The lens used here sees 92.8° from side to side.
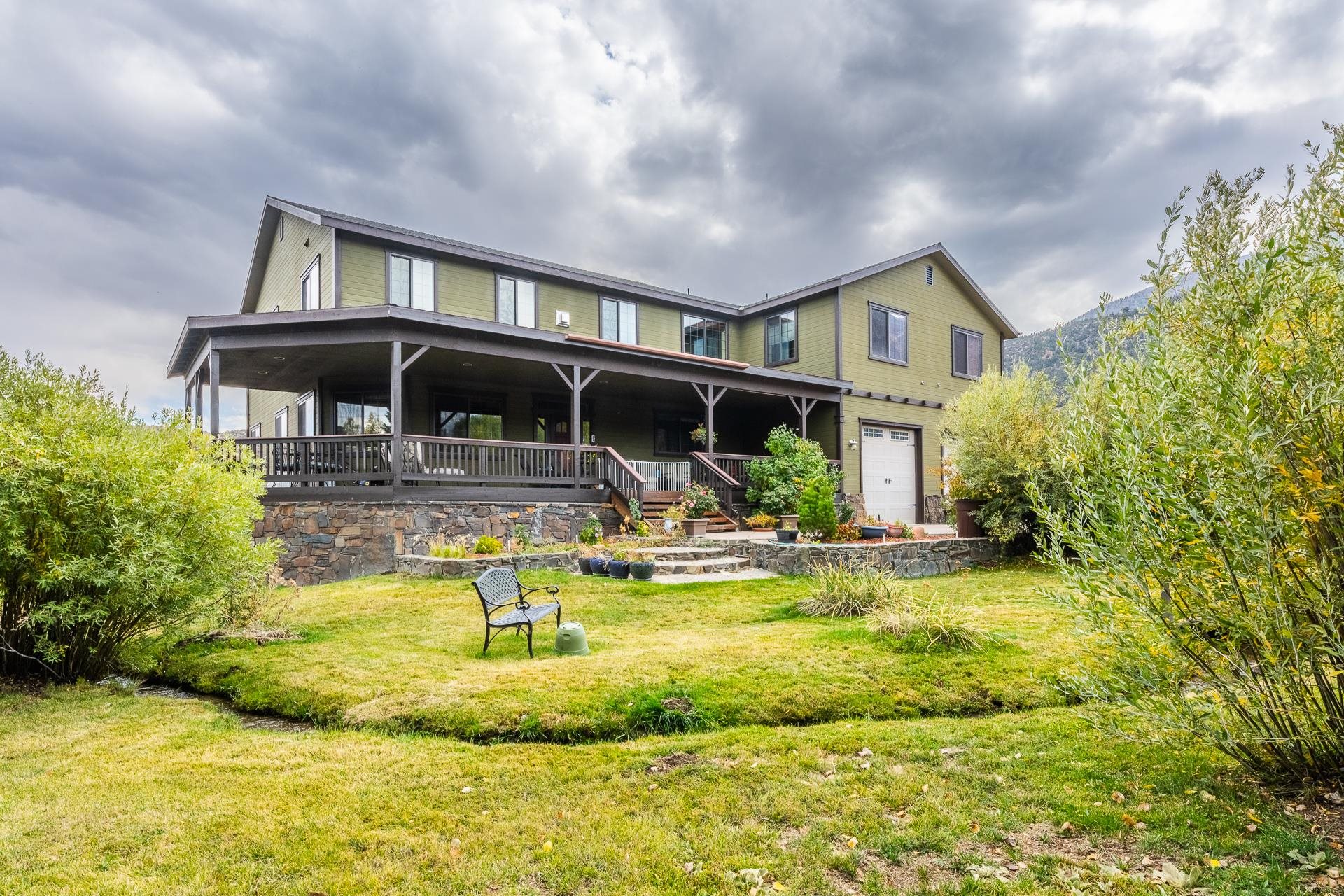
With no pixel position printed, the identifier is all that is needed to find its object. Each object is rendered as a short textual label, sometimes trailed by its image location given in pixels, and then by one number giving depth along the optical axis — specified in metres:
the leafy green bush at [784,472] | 14.04
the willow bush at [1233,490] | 2.56
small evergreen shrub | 10.02
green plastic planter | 5.70
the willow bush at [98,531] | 4.83
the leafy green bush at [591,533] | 11.10
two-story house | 11.34
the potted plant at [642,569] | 9.20
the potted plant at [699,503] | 13.12
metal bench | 5.82
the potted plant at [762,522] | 13.43
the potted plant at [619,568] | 9.35
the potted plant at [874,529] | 10.49
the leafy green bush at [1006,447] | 10.80
